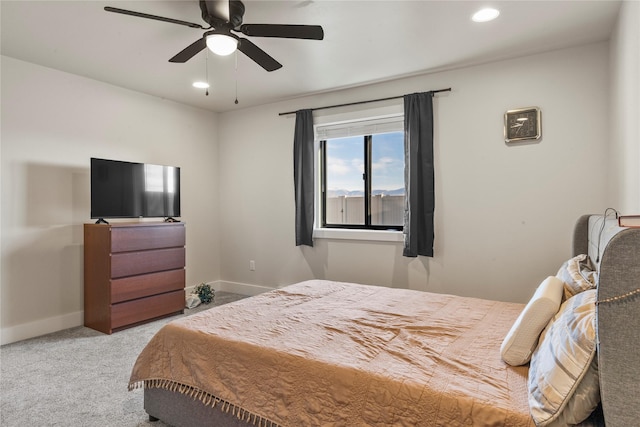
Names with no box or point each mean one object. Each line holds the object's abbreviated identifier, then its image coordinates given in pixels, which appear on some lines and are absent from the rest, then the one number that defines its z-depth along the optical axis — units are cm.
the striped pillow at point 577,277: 164
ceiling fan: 213
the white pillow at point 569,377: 106
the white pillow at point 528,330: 143
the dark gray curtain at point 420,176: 370
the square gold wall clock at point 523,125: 325
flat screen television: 361
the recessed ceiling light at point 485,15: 256
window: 418
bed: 101
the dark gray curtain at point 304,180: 444
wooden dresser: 354
